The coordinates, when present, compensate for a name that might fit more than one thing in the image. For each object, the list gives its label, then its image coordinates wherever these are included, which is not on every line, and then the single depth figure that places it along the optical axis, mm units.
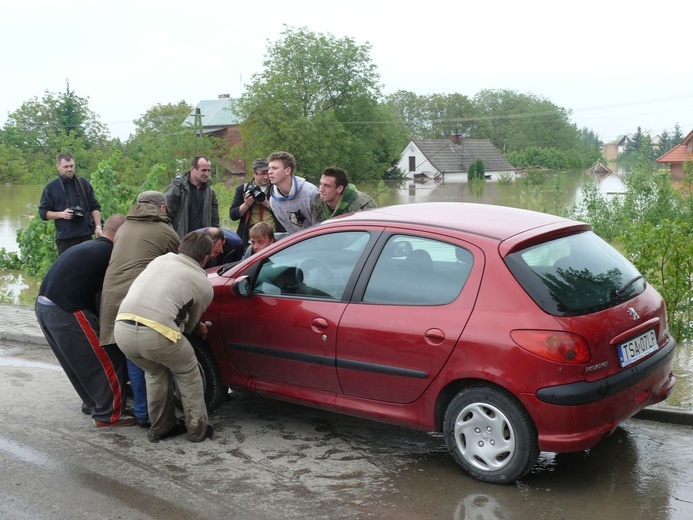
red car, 4379
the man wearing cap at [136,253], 5754
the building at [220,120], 75062
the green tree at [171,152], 42438
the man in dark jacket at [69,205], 9367
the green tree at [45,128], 61925
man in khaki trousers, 5238
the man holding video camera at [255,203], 8406
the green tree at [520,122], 68125
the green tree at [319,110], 55406
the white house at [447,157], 58656
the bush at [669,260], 7688
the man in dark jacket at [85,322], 5922
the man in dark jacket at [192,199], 8789
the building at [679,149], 48375
